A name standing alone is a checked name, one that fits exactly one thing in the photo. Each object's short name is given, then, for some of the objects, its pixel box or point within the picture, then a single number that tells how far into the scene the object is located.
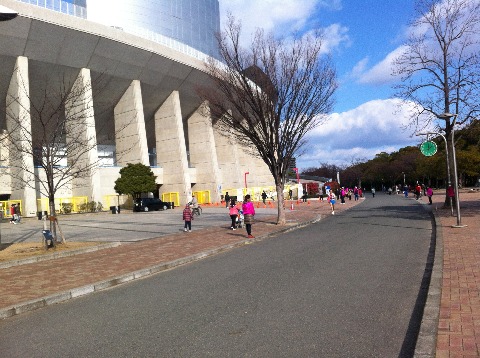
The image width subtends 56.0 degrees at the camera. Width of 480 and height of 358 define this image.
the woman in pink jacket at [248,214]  16.22
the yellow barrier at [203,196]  55.91
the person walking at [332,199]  28.84
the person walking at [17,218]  30.38
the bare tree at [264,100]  20.66
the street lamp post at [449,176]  19.92
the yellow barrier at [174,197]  51.44
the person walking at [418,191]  44.97
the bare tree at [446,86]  21.78
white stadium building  37.09
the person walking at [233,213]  19.20
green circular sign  17.08
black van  41.41
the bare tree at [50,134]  14.79
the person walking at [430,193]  32.83
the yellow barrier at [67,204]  40.16
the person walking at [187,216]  19.14
